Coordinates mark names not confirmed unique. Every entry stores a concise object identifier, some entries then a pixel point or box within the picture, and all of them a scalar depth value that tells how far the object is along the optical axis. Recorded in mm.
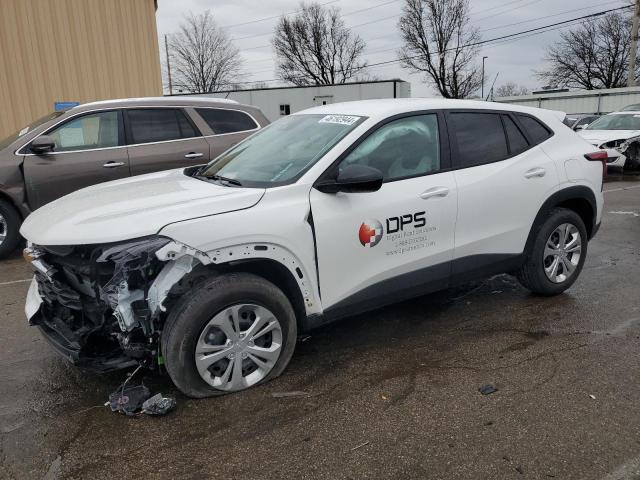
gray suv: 6410
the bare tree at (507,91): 69812
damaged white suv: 2893
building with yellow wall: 11430
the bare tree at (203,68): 59312
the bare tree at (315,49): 62156
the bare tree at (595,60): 54438
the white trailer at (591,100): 29391
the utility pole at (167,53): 59812
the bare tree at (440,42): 50844
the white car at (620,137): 13922
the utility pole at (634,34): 25891
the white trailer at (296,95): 28312
